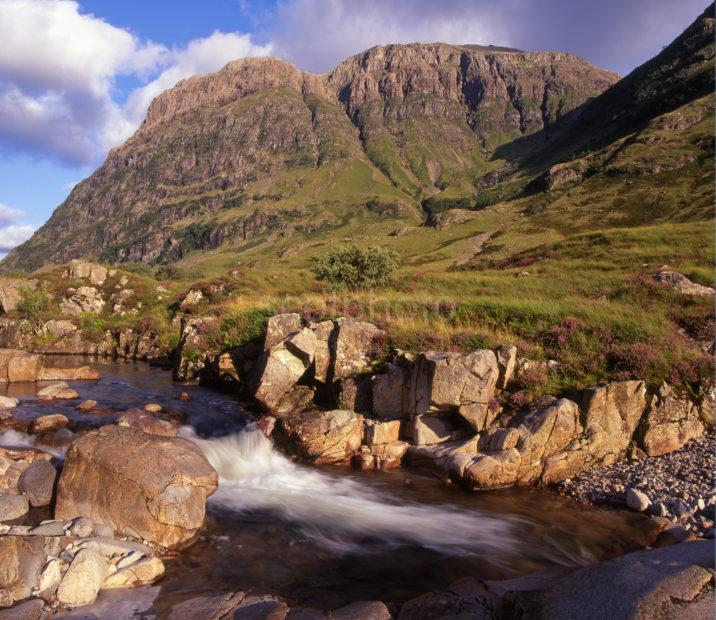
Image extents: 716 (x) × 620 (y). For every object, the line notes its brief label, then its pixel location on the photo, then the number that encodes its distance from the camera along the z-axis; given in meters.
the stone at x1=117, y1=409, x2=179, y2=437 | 15.17
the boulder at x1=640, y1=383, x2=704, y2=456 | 13.61
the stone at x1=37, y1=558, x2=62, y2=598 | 7.78
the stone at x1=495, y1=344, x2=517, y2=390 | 15.24
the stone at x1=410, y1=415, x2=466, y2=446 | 14.64
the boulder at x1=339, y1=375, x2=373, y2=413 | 16.61
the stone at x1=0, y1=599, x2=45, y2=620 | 7.13
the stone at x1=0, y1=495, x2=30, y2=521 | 9.93
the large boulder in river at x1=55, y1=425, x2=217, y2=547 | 9.64
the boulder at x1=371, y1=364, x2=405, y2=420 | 15.82
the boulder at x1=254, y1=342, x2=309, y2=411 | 18.03
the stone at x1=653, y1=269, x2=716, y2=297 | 20.88
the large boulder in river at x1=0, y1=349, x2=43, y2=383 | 22.84
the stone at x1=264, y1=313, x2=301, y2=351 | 20.20
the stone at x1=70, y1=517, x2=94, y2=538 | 9.14
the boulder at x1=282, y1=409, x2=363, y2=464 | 14.67
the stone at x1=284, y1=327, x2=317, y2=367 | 18.42
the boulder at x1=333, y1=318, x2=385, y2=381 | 17.80
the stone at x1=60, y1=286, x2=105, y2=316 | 42.59
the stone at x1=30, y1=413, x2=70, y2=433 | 15.04
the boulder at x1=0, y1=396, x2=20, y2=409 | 17.39
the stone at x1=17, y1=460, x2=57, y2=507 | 10.68
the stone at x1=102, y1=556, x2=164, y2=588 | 8.14
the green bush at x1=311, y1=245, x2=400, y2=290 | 35.66
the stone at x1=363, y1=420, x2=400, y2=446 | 14.83
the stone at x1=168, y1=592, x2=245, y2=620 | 7.28
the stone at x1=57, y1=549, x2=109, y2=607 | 7.70
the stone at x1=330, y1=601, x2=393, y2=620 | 6.81
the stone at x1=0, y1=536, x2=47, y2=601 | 7.71
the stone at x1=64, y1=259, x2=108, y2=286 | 47.66
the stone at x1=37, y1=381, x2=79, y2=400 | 19.62
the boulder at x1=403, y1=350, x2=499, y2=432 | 14.40
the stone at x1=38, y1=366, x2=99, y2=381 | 23.92
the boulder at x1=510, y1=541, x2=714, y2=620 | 5.56
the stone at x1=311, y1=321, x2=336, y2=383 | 18.28
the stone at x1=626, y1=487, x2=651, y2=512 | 11.33
